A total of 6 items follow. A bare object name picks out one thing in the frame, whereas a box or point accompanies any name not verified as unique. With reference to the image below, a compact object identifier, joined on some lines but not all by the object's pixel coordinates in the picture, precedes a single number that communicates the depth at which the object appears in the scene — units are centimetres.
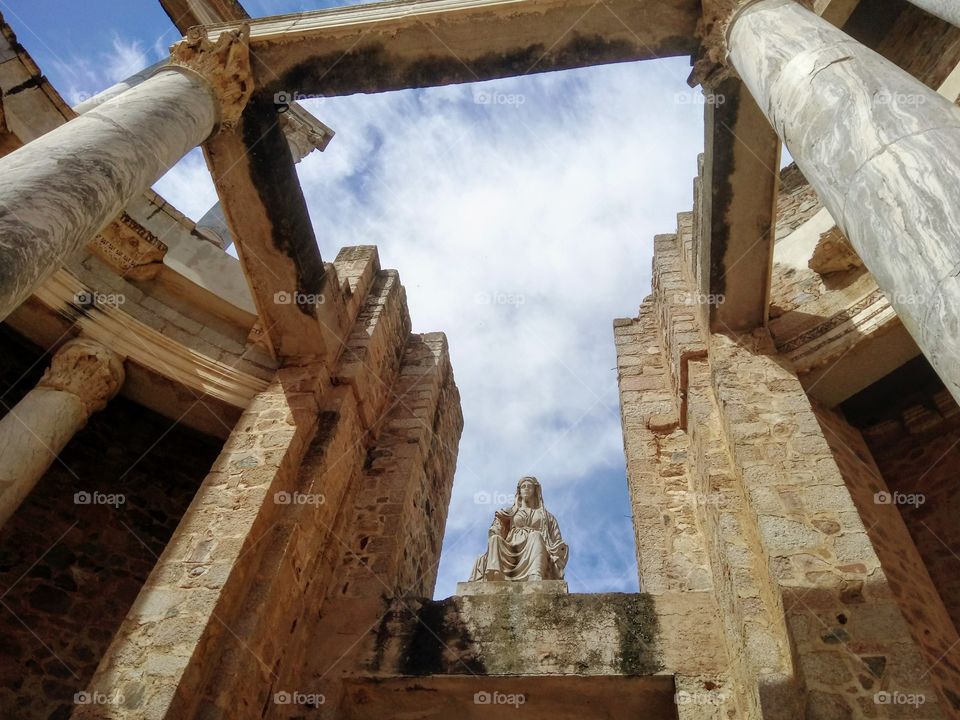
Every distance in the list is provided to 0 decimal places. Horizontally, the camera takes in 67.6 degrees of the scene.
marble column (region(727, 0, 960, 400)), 217
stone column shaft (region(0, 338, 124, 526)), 548
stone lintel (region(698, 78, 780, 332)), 546
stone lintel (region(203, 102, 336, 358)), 575
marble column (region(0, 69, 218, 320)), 302
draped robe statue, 606
